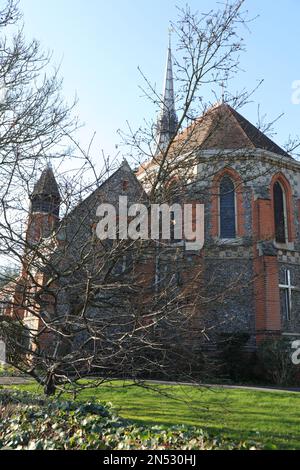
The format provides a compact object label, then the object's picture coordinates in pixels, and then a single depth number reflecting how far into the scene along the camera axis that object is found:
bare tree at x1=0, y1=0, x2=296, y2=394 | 6.81
